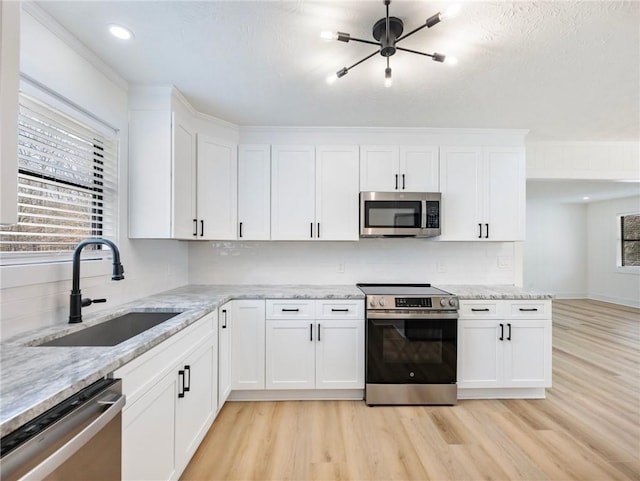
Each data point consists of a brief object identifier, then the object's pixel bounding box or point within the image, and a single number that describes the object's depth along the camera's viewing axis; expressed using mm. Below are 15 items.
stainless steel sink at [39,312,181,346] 1508
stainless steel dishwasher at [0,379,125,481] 731
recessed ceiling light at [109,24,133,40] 1594
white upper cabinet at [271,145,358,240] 2863
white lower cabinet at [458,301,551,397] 2578
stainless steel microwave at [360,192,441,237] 2781
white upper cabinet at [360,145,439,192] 2879
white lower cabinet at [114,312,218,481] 1212
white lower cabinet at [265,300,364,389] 2547
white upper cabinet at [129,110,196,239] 2188
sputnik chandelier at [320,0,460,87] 1456
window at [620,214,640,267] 6617
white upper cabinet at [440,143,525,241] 2895
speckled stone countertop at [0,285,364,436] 798
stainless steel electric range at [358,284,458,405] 2482
